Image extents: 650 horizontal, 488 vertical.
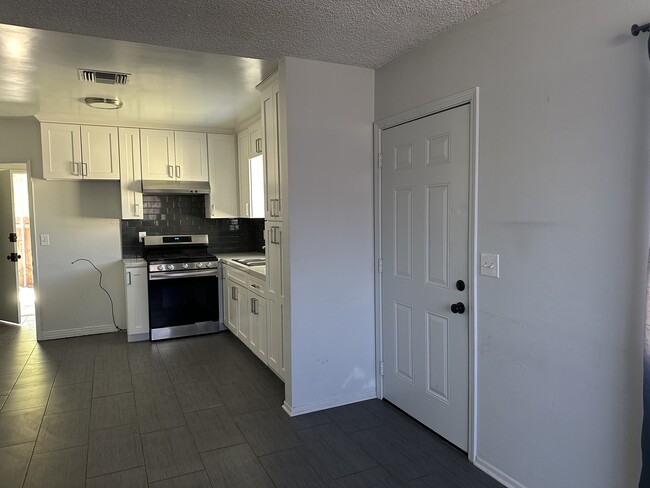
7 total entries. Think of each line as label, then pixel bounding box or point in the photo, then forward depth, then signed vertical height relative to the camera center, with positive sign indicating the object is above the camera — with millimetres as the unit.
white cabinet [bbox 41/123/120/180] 4695 +738
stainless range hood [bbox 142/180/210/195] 4969 +367
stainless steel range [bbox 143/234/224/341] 4883 -801
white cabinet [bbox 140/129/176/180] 5047 +742
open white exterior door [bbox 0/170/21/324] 5680 -410
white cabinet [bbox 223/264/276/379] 3676 -902
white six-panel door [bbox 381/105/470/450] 2516 -310
